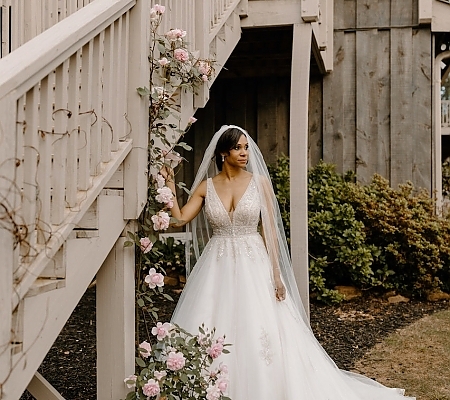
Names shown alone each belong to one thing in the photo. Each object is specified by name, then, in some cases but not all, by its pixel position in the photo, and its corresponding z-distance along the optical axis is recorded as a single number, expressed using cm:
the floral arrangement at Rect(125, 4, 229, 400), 278
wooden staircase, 183
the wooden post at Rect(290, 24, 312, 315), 500
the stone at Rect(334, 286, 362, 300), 682
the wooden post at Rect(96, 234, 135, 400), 275
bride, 352
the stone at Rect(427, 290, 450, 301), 683
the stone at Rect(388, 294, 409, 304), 675
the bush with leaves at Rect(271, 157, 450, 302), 660
